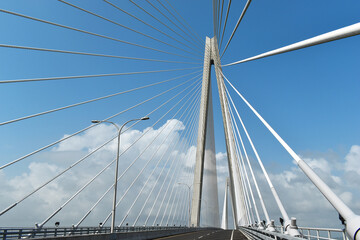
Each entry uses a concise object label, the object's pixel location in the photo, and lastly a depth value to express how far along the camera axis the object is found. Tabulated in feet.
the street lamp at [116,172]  66.85
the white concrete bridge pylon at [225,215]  335.06
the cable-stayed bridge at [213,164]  19.74
